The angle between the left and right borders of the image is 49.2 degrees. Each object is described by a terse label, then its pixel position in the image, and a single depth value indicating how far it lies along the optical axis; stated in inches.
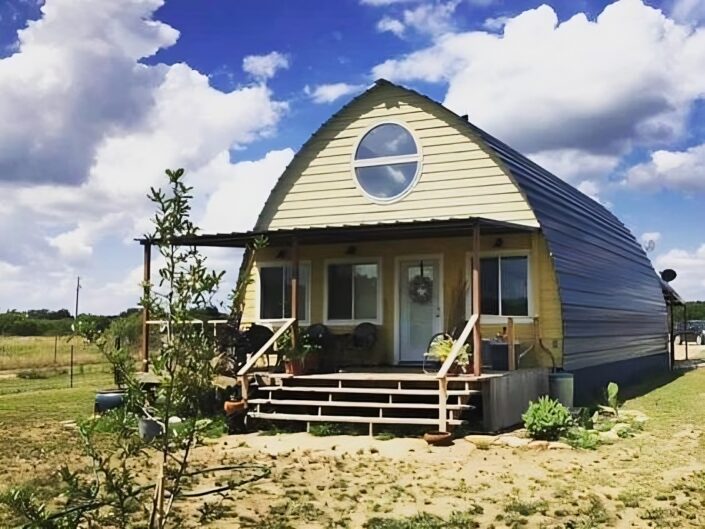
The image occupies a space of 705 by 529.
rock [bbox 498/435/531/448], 352.2
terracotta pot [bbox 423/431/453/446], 357.7
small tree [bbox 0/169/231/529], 147.8
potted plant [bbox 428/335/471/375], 415.2
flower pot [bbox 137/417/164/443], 301.6
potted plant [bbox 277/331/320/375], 443.2
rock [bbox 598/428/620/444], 364.8
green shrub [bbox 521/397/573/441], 364.8
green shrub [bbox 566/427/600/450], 349.2
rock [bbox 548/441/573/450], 346.5
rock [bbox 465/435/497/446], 357.1
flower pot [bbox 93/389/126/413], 414.6
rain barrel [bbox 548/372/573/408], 459.8
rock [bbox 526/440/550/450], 345.4
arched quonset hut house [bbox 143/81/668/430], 450.9
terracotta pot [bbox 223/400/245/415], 415.5
